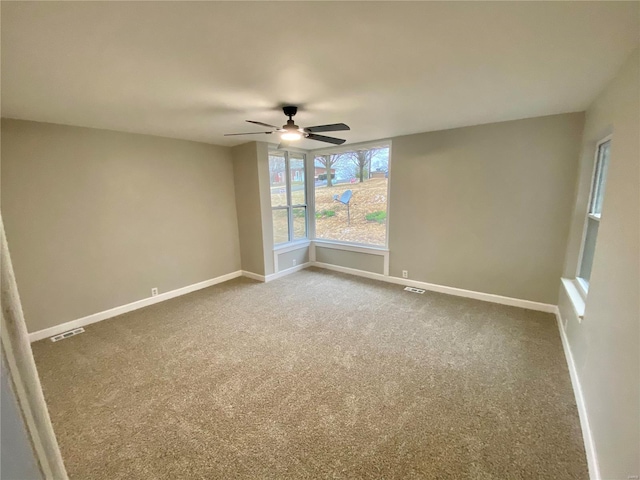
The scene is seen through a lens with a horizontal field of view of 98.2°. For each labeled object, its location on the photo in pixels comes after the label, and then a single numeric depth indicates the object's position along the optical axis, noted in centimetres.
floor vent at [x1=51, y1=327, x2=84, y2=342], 295
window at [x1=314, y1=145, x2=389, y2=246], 451
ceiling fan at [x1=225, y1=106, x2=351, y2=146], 250
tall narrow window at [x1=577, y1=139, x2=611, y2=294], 259
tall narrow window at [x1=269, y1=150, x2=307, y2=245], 482
